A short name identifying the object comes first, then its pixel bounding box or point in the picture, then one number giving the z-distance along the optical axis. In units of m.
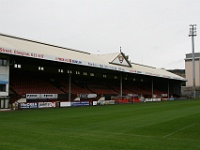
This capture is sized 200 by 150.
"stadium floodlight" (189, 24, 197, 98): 82.44
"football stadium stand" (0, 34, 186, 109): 33.69
